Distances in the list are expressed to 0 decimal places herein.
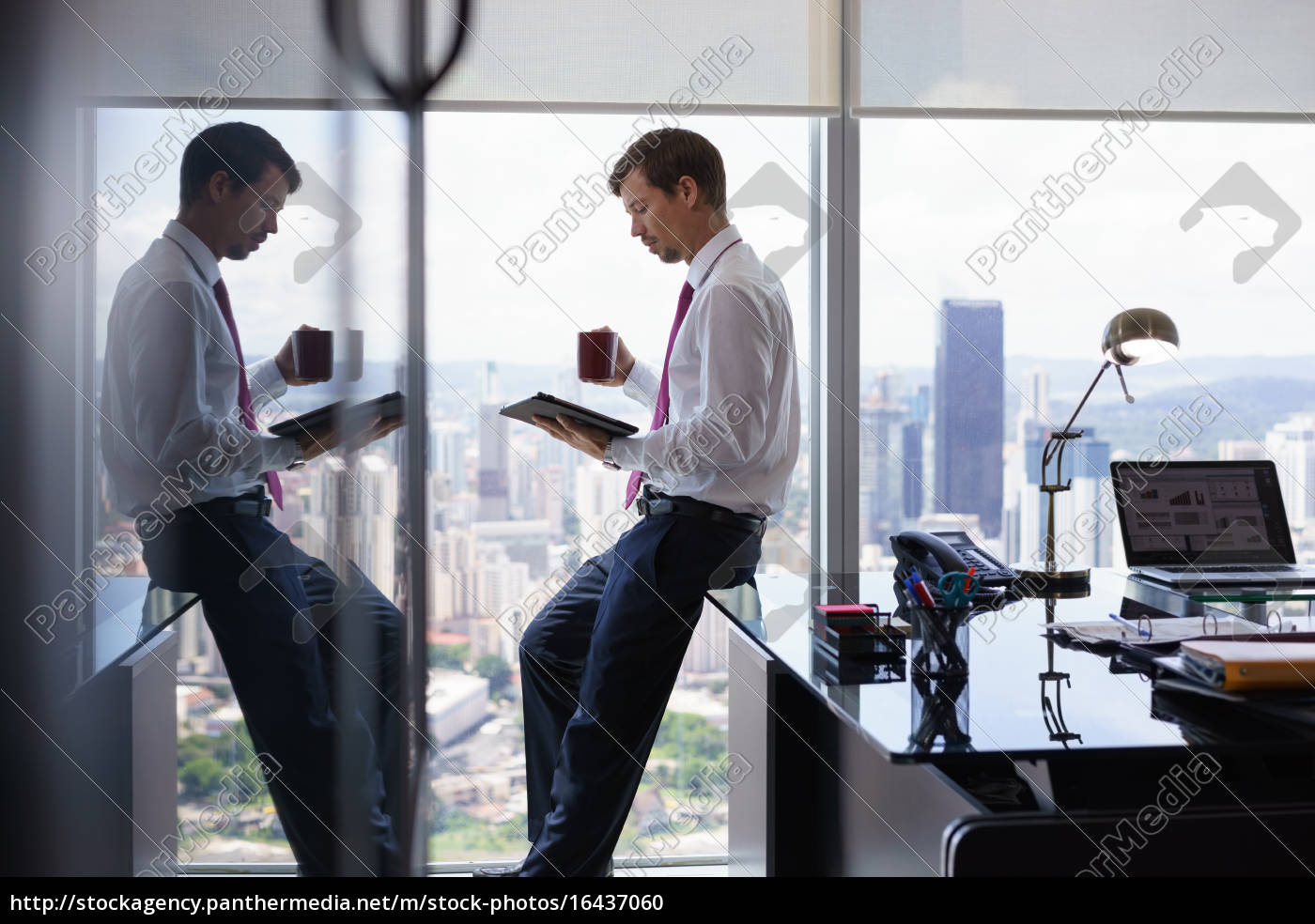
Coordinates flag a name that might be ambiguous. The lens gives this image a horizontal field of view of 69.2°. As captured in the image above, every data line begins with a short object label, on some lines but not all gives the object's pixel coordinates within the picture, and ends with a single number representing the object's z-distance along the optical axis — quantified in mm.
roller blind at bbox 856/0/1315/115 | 2721
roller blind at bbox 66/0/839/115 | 2580
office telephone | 1561
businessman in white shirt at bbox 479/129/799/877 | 1996
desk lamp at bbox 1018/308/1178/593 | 2195
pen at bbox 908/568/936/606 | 1379
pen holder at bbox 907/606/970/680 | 1331
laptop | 2123
